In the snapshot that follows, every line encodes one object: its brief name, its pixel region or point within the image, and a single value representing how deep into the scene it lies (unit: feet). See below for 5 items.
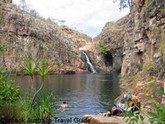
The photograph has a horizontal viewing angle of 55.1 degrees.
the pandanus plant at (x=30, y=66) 24.53
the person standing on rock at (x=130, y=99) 29.44
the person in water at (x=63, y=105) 41.78
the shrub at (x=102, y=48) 129.61
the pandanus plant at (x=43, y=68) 24.70
